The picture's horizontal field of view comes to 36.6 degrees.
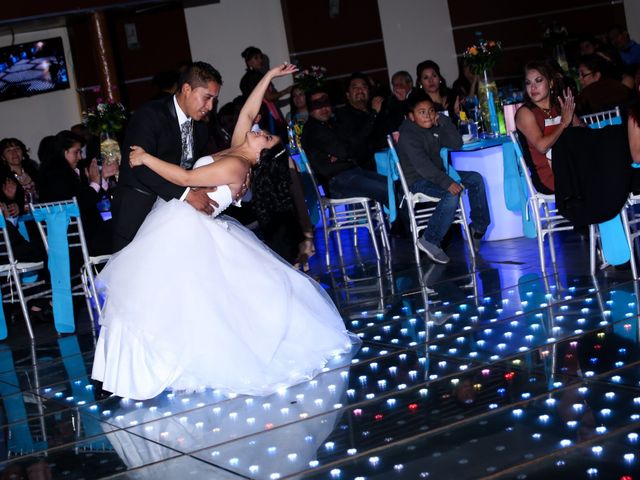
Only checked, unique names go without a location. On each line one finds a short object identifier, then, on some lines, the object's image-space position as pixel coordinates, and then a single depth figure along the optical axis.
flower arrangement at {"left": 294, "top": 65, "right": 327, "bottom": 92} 9.49
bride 4.09
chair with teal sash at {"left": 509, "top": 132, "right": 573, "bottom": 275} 5.58
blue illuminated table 7.04
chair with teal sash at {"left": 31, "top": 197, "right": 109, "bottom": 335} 6.22
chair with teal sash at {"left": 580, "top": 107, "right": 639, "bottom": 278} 5.05
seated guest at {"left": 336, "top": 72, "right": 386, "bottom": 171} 7.73
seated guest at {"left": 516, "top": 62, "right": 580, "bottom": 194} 5.58
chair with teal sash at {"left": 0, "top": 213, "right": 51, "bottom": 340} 6.28
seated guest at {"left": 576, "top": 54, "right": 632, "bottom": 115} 7.62
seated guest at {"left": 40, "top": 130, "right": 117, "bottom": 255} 6.39
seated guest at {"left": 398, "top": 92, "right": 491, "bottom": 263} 6.62
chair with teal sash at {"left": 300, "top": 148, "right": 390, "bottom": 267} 7.31
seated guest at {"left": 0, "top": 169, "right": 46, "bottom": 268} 6.54
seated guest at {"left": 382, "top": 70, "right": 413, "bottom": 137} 8.27
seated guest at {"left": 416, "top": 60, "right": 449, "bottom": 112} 7.94
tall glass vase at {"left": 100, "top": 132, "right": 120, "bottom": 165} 7.30
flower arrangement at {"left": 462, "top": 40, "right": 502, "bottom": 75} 7.31
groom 4.35
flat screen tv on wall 10.91
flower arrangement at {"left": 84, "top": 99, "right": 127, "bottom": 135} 7.66
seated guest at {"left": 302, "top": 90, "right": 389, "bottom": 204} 7.43
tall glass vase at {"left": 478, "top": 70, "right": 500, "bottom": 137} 7.23
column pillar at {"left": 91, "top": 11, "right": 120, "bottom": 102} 10.45
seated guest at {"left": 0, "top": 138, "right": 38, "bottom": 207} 8.18
